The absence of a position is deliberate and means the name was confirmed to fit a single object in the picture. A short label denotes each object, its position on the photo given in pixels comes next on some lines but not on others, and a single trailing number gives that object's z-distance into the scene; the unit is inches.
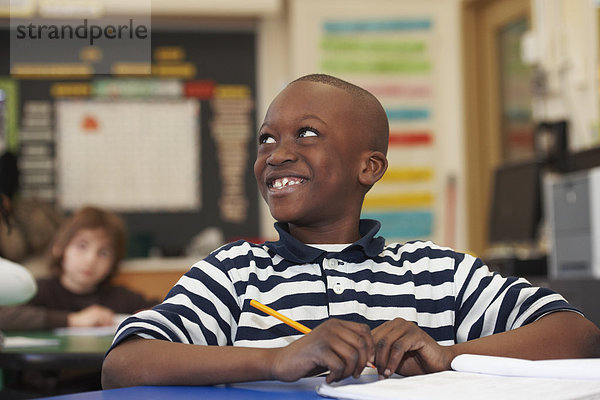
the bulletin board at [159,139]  224.8
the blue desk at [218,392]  66.5
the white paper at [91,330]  110.5
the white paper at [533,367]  67.3
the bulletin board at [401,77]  222.3
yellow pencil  71.4
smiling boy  70.2
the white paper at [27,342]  100.4
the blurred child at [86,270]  137.3
